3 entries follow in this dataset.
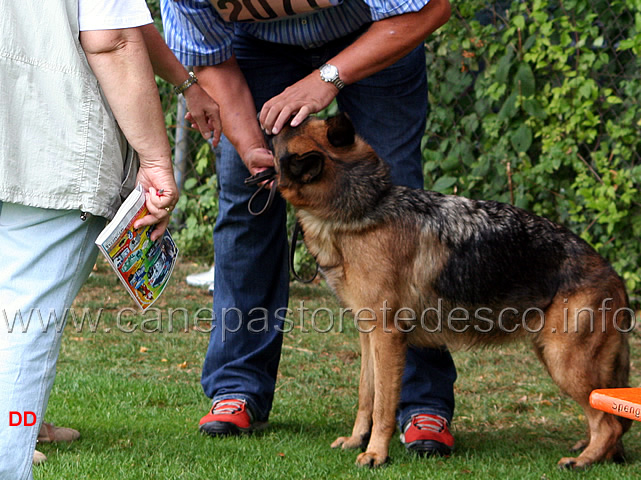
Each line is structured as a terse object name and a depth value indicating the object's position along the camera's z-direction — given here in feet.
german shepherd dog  21.95
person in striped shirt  21.76
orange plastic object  14.01
